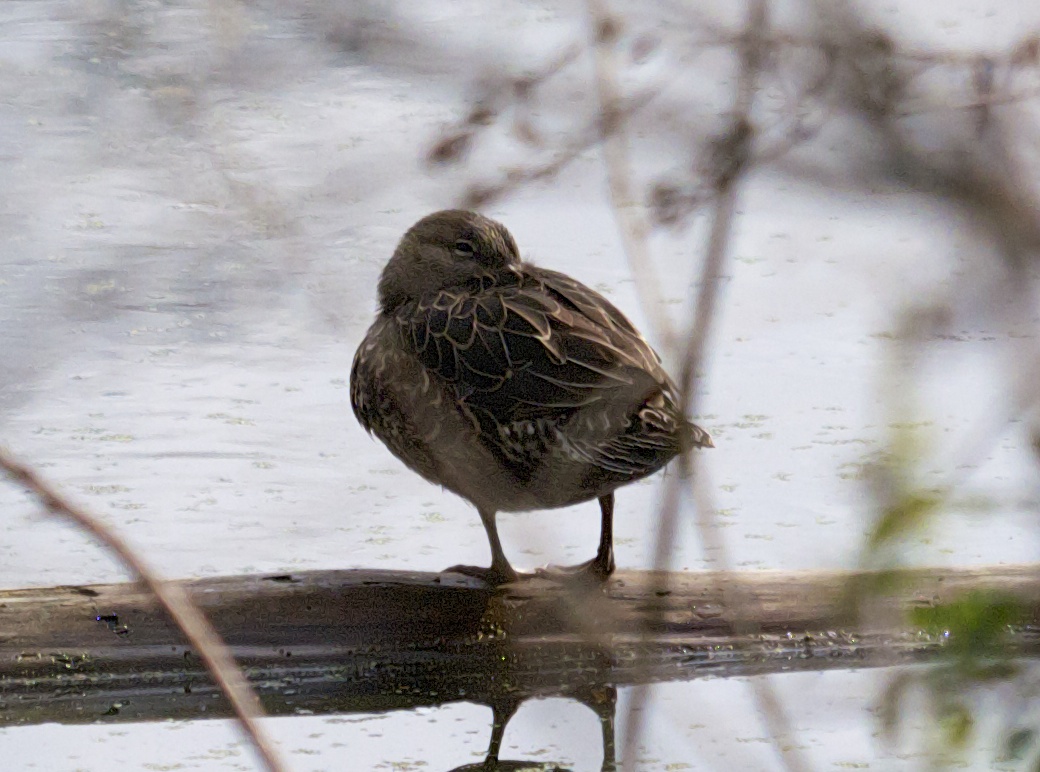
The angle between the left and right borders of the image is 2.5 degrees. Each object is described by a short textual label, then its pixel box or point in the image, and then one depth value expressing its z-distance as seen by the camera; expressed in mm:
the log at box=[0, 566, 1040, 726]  13616
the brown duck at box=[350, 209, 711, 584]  13577
